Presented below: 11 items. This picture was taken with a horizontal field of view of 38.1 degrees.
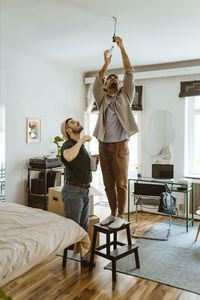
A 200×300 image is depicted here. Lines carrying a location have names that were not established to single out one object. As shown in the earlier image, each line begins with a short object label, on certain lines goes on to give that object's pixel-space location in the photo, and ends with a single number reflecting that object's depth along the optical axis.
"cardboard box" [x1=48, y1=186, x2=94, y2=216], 3.64
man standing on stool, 2.47
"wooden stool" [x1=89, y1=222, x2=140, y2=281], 2.74
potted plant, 4.92
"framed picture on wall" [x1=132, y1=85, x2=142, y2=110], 5.39
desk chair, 4.16
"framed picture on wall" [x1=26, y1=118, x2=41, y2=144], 4.62
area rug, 2.82
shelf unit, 4.46
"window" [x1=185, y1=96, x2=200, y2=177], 5.10
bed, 1.80
